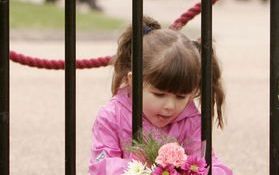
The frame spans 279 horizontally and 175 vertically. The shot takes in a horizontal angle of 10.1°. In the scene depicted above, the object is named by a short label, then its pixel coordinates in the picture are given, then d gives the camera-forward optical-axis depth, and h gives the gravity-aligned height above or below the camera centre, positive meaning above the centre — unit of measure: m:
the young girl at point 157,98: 4.88 -0.04
